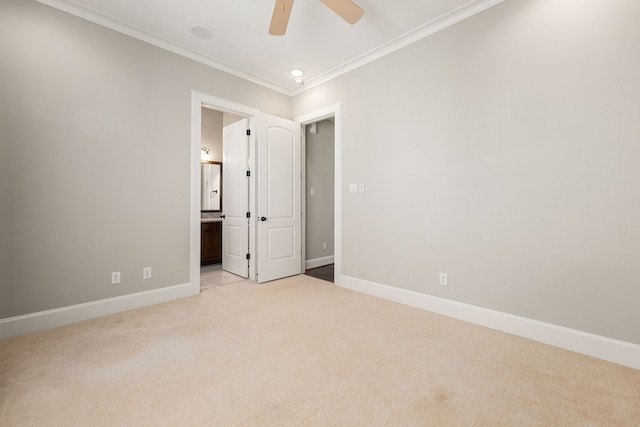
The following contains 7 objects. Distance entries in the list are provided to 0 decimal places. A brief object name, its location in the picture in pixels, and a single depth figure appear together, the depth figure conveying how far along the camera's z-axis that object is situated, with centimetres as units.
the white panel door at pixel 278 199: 384
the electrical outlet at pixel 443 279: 271
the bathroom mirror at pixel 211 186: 521
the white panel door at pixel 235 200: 401
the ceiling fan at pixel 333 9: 211
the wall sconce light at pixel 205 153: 524
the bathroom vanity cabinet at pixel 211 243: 490
